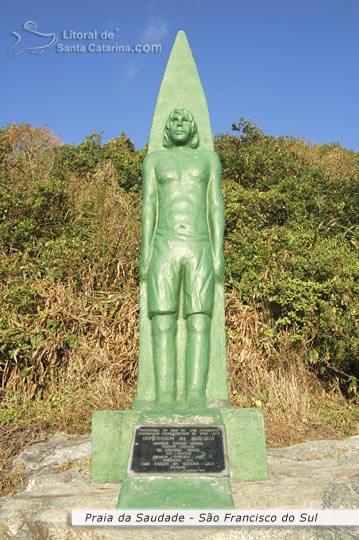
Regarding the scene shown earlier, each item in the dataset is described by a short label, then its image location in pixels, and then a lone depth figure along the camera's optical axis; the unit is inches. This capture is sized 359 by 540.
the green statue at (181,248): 169.6
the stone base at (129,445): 161.5
